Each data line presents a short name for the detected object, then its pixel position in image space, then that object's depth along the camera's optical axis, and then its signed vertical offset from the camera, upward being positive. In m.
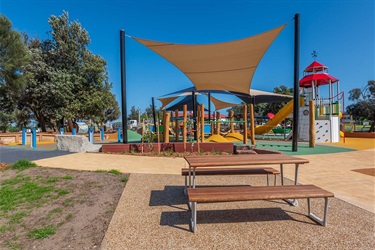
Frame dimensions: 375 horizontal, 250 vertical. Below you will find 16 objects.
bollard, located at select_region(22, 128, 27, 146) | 13.26 -0.60
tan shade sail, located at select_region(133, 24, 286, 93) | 8.79 +2.98
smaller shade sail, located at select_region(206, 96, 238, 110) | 25.35 +2.55
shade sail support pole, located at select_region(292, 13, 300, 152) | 8.84 +1.61
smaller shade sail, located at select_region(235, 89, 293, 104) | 16.59 +2.29
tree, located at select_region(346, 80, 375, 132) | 26.84 +2.09
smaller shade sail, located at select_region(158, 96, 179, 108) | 21.16 +2.51
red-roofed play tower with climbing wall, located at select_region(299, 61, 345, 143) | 14.53 +1.13
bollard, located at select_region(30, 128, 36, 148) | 11.35 -0.48
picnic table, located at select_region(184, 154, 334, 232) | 2.56 -0.79
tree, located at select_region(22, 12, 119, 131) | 18.81 +4.39
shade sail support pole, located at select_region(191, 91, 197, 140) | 11.73 +0.60
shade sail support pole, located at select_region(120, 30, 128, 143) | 9.30 +1.64
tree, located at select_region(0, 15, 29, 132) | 8.56 +2.78
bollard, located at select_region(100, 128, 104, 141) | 18.12 -0.57
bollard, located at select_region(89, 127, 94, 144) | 13.91 -0.43
